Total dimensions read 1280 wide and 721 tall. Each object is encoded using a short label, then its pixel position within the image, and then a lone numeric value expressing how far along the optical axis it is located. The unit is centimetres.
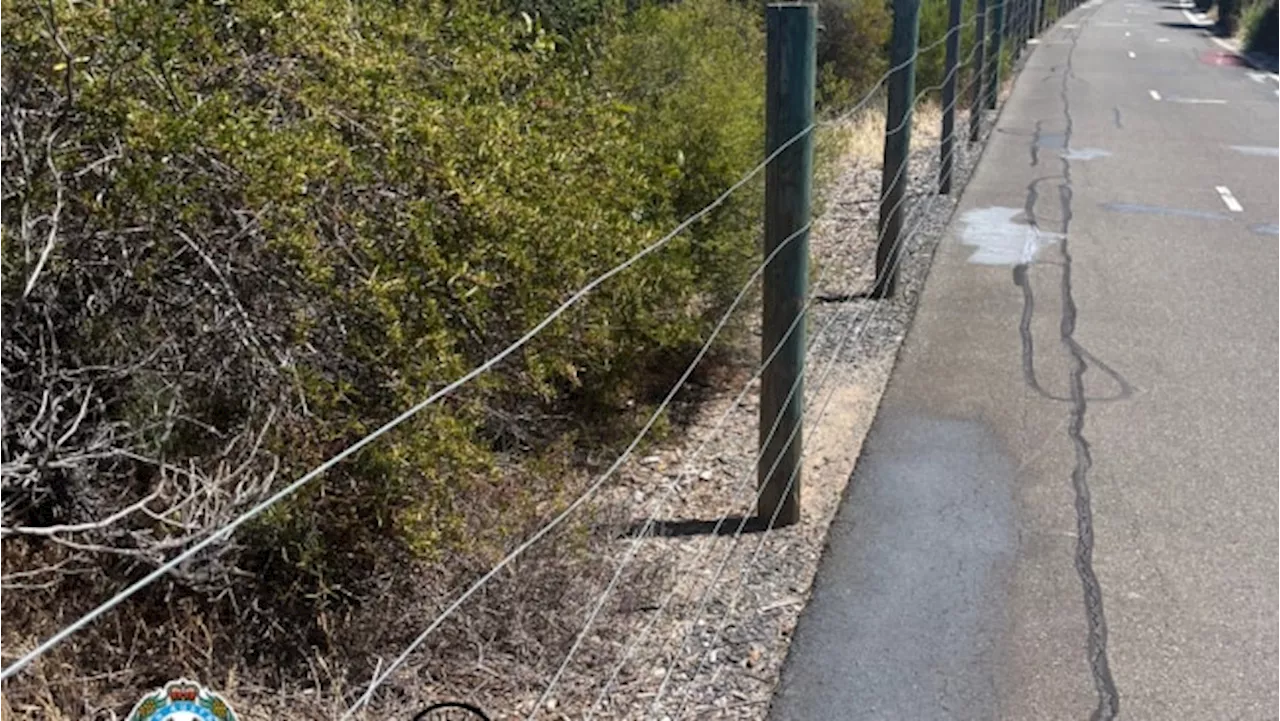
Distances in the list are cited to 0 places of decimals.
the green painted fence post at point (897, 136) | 847
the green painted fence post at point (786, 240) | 482
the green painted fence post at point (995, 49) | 1773
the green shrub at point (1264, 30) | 3512
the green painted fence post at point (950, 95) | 1192
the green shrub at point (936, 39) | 1761
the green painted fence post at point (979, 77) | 1505
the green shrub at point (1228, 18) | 4459
